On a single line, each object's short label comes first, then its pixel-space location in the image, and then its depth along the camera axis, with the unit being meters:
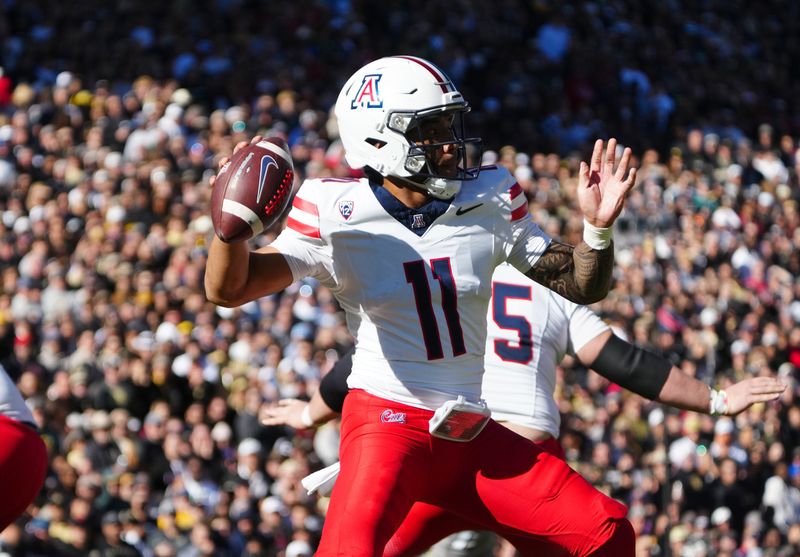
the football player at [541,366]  11.32
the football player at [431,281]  9.02
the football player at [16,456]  9.06
